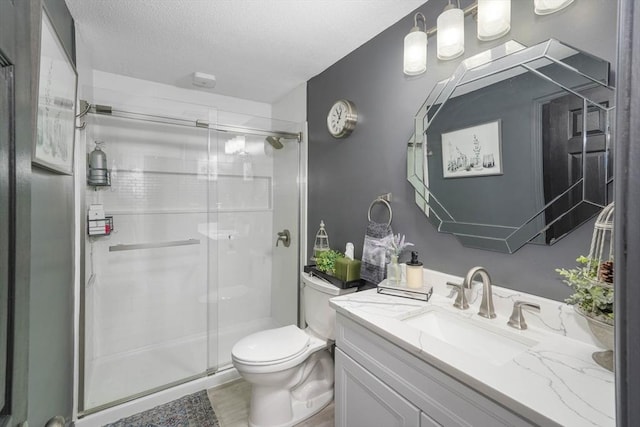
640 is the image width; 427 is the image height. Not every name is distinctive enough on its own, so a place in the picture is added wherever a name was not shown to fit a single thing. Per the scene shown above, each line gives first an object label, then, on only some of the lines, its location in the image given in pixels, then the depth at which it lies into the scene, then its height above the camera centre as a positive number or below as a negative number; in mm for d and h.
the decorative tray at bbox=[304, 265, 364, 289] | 1736 -409
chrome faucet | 1157 -293
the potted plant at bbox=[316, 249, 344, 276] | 1924 -317
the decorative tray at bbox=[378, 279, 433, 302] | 1361 -366
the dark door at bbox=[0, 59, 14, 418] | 411 -24
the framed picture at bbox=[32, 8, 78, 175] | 1016 +412
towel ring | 1702 +55
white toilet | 1571 -834
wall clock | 1955 +645
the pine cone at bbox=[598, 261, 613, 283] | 826 -160
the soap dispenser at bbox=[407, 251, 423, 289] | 1423 -295
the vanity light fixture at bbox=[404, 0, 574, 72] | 1146 +784
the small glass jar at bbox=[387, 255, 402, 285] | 1519 -304
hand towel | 1678 -223
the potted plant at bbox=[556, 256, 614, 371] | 817 -249
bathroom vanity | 718 -436
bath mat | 1731 -1239
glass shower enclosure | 2217 -262
